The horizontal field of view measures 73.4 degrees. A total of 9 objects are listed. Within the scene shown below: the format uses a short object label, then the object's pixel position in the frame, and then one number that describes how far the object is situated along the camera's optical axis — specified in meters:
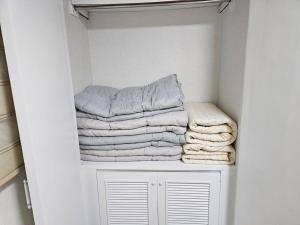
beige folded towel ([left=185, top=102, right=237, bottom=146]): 1.05
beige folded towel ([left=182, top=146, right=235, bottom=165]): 1.09
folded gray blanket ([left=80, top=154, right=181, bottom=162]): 1.14
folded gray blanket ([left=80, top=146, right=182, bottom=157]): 1.12
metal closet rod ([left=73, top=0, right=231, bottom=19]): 1.11
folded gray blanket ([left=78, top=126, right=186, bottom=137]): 1.09
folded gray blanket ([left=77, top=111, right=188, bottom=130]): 1.07
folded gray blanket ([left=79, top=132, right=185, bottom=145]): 1.09
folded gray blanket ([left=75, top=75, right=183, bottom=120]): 1.08
